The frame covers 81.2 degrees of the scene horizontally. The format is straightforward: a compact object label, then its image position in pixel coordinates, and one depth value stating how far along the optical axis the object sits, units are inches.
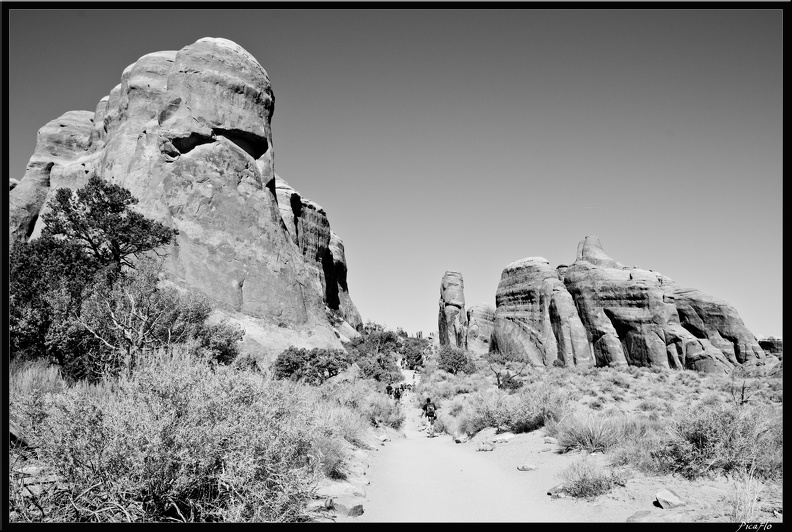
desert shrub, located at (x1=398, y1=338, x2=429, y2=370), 2149.5
